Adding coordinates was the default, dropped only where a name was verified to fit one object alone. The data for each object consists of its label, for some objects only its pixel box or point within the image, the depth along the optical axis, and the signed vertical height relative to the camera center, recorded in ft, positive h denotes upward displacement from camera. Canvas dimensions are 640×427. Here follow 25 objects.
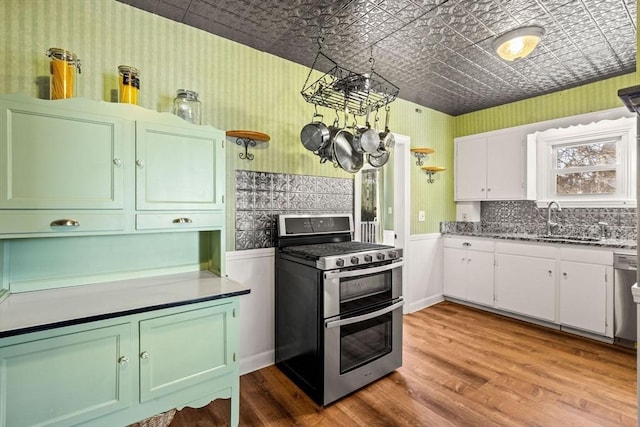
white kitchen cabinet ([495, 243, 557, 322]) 10.29 -2.38
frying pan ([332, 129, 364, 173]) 8.18 +1.63
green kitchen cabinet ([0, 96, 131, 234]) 4.54 +0.72
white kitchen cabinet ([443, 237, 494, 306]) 11.90 -2.34
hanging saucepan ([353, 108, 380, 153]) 8.14 +1.95
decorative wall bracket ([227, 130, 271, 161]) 7.25 +1.85
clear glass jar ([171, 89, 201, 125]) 6.52 +2.32
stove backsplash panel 7.83 +0.35
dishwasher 8.85 -2.66
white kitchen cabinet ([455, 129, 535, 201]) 11.78 +1.87
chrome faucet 11.38 +0.02
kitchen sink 10.18 -0.90
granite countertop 9.06 -0.92
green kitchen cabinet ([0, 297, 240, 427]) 4.04 -2.36
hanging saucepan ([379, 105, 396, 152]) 8.33 +2.00
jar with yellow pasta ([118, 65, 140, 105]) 5.77 +2.46
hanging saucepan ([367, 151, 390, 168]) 8.72 +1.55
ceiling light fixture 6.77 +3.88
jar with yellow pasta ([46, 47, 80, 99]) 5.12 +2.36
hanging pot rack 7.32 +3.11
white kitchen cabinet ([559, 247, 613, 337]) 9.11 -2.41
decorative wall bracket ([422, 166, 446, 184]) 12.60 +1.79
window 10.00 +1.74
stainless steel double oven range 6.54 -2.31
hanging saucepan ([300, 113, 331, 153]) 7.94 +2.01
